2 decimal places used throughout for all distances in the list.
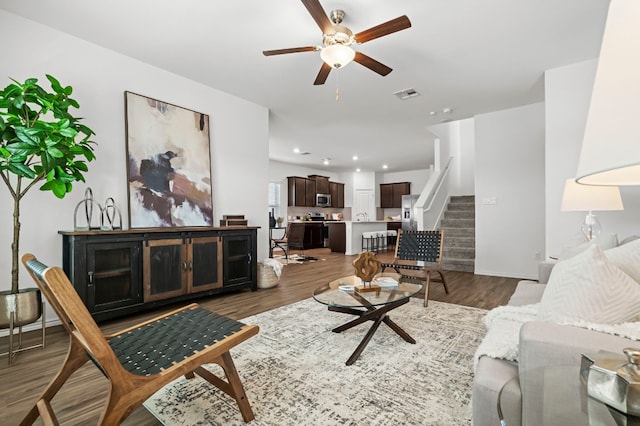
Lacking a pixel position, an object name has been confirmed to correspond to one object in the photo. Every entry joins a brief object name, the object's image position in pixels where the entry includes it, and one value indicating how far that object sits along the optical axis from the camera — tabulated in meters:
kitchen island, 8.23
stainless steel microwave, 10.70
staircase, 5.69
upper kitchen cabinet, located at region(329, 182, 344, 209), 11.37
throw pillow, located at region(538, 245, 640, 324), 1.06
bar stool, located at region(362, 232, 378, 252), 8.59
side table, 0.67
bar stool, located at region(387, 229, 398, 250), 9.85
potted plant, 2.09
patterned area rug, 1.51
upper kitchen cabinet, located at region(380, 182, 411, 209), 11.61
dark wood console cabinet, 2.69
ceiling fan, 2.21
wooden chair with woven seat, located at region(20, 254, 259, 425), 1.07
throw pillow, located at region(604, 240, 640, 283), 1.27
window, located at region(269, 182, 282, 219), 9.72
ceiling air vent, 4.23
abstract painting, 3.36
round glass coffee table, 2.14
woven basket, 4.24
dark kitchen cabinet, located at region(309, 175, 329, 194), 10.65
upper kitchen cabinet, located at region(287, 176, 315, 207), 9.90
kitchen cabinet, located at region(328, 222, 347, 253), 8.49
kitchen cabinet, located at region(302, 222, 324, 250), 9.86
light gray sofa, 0.93
